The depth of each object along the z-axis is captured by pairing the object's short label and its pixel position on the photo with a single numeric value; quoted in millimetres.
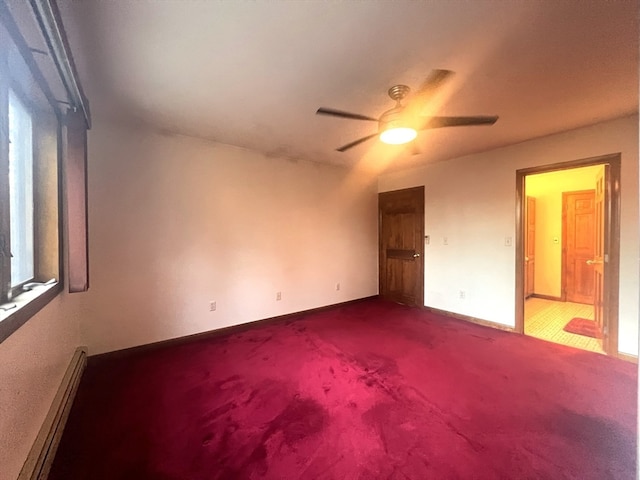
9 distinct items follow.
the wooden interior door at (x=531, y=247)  4930
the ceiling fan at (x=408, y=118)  2000
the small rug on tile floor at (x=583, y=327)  3226
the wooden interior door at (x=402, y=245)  4430
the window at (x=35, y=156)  1261
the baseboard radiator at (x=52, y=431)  1315
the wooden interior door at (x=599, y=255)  2861
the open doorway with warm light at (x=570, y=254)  2703
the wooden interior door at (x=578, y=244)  4547
